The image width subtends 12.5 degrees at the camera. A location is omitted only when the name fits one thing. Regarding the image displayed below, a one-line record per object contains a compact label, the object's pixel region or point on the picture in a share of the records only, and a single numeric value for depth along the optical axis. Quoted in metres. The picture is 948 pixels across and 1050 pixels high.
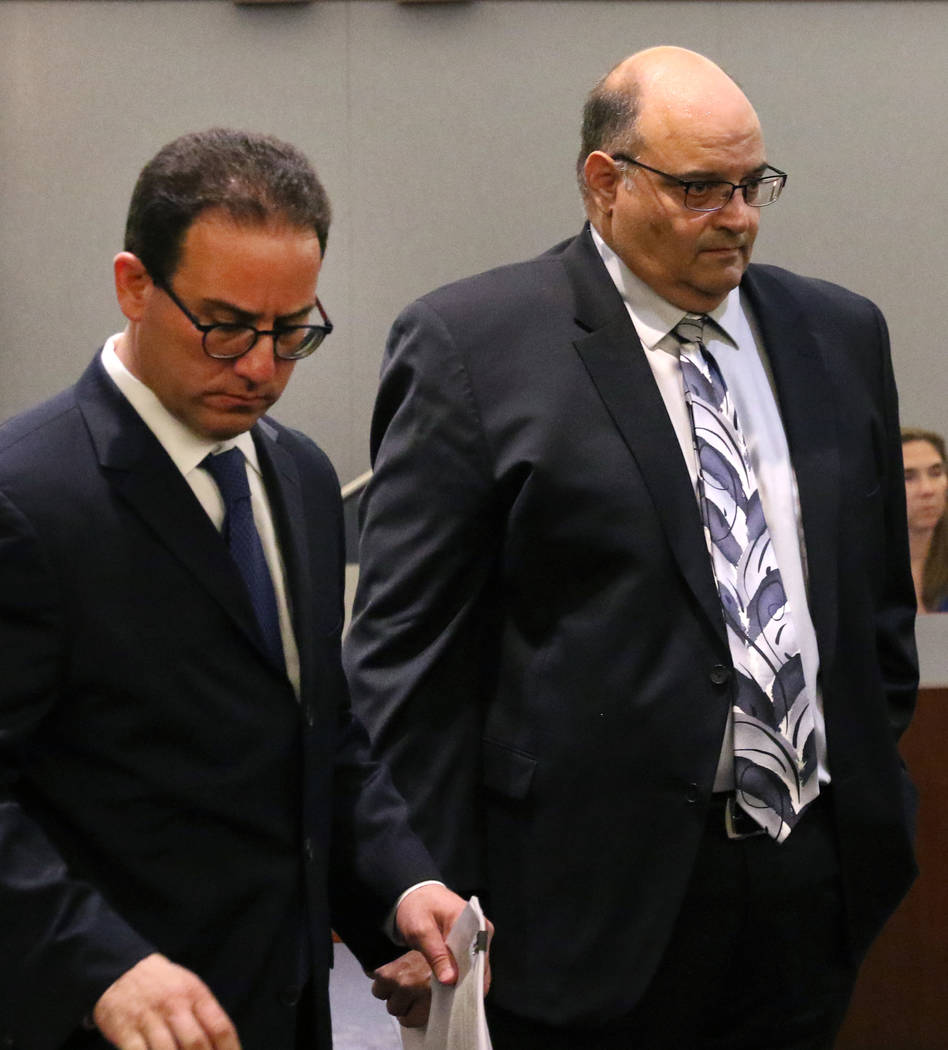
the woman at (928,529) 6.24
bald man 4.12
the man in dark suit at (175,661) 3.58
